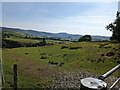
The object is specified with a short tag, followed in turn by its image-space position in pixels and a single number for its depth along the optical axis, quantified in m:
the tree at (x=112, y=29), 15.47
